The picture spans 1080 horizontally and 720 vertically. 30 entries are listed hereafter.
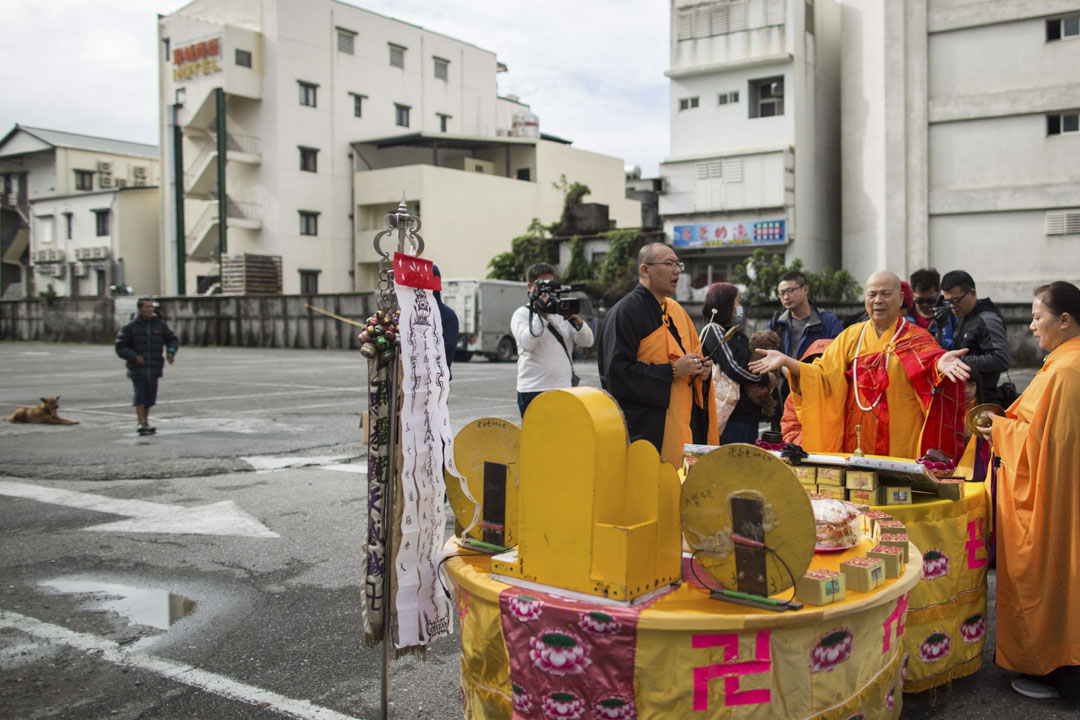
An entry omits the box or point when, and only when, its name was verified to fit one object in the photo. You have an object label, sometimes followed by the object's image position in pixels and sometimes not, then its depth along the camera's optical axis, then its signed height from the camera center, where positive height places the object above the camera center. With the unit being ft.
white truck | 86.22 +1.52
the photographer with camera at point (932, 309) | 21.54 +0.50
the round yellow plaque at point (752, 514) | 7.92 -1.68
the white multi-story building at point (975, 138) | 79.66 +17.68
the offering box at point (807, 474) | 11.72 -1.90
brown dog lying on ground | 42.45 -3.86
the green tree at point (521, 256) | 115.65 +9.73
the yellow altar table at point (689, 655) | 7.97 -2.99
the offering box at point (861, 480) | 11.27 -1.91
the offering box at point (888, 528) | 10.20 -2.29
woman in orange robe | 11.41 -2.44
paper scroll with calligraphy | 9.83 -1.44
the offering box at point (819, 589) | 8.07 -2.36
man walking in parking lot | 38.81 -0.90
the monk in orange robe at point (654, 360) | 14.32 -0.48
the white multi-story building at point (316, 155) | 131.23 +28.03
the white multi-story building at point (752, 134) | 91.66 +20.97
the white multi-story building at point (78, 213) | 152.25 +21.65
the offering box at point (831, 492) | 11.46 -2.10
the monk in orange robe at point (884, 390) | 14.24 -0.97
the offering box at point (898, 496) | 11.37 -2.13
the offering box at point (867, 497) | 11.27 -2.12
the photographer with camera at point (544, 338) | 22.89 -0.17
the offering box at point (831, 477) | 11.51 -1.90
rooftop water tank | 164.14 +37.81
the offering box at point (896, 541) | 9.73 -2.33
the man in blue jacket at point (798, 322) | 20.29 +0.18
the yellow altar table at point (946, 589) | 11.39 -3.42
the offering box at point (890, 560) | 8.93 -2.30
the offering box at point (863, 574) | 8.46 -2.33
